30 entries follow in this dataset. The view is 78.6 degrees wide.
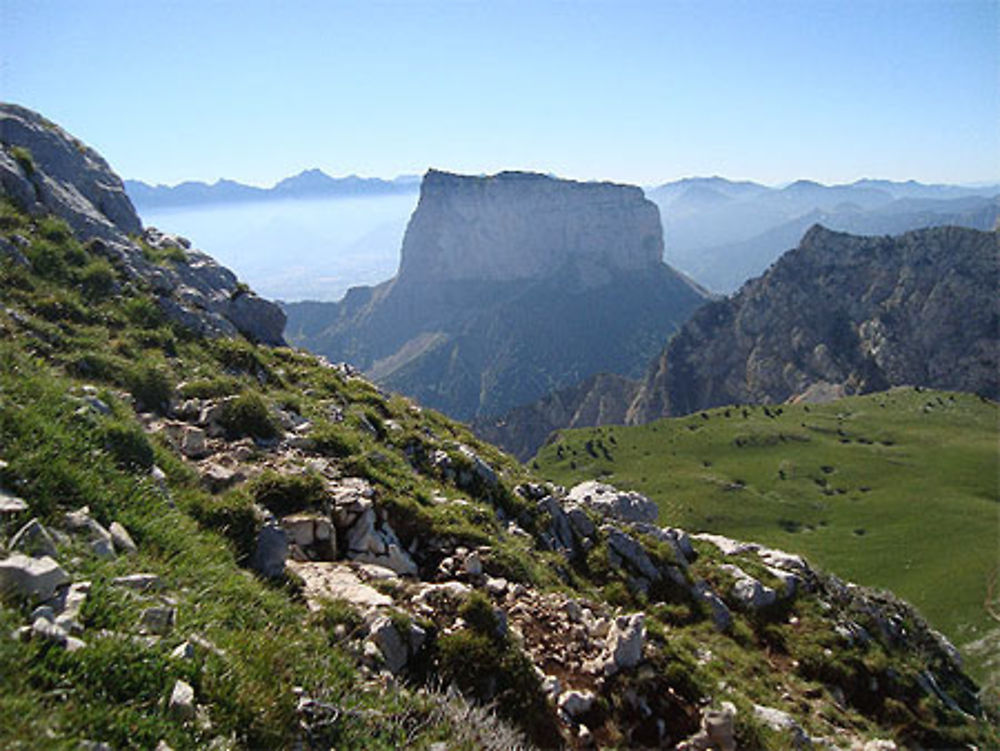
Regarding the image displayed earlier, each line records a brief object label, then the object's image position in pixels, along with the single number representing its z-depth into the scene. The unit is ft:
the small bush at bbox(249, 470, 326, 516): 40.40
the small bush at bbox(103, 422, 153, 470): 30.90
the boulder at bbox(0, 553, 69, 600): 17.71
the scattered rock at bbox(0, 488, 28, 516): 20.92
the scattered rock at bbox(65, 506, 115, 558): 22.84
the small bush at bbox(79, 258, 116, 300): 64.18
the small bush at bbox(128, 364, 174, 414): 49.47
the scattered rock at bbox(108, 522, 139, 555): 24.49
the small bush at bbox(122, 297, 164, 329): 64.34
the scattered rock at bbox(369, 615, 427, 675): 29.14
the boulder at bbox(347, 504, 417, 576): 39.91
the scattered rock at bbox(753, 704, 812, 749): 40.63
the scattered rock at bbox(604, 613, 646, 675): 37.17
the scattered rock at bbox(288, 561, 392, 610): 32.19
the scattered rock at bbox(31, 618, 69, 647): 16.81
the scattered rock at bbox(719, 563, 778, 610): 64.08
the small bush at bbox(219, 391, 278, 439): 49.78
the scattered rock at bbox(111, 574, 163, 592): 21.15
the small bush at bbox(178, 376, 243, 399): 53.57
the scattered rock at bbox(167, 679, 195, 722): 17.35
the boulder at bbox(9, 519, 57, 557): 19.92
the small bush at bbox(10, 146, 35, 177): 77.25
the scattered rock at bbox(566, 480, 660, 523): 89.74
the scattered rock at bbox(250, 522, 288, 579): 32.22
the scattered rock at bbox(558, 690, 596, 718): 32.94
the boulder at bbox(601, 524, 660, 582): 63.52
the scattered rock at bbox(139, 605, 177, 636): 19.55
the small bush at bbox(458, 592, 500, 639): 33.14
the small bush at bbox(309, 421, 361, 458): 53.36
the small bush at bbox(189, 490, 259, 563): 32.73
